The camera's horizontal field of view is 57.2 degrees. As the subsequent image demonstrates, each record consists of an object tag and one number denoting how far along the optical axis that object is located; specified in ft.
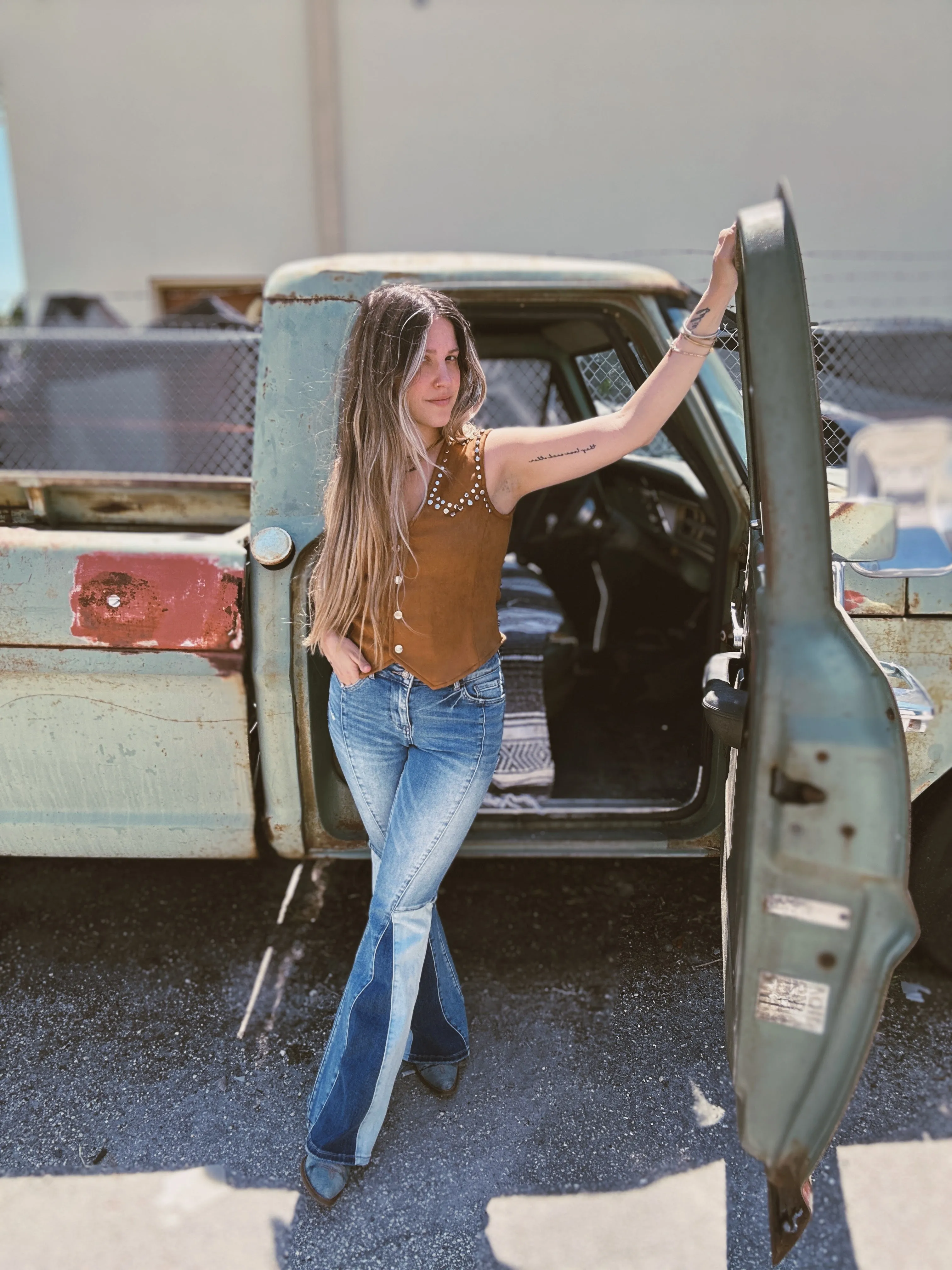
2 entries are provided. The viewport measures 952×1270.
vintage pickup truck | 4.28
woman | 5.44
